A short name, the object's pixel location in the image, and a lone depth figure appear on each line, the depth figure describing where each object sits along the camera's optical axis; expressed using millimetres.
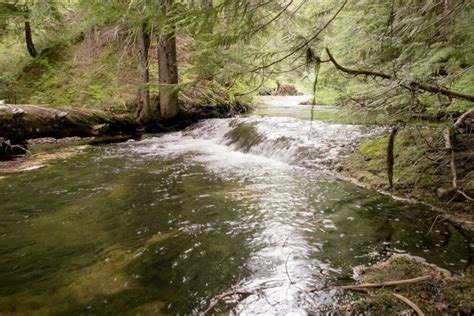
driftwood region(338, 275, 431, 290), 2439
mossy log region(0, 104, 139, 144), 8477
